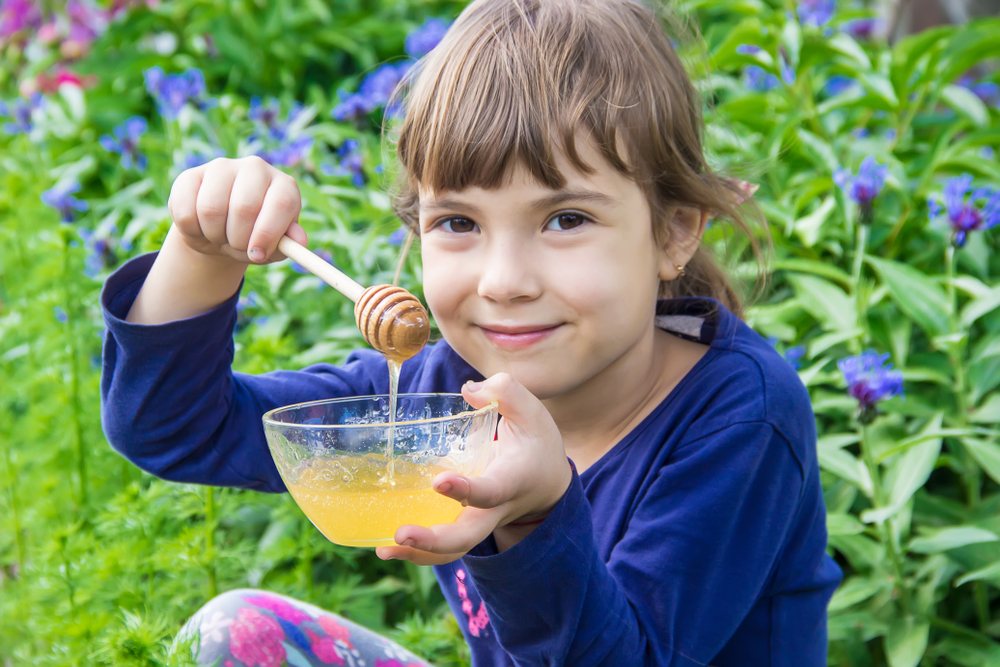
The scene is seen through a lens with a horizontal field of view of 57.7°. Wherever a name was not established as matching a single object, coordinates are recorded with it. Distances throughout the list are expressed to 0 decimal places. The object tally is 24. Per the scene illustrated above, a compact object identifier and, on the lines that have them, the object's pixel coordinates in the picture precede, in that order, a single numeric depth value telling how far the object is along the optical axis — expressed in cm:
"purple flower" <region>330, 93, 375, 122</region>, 280
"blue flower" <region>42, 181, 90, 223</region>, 282
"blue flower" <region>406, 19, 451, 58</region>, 269
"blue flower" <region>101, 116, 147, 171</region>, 321
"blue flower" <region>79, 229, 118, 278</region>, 262
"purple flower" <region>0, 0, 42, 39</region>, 485
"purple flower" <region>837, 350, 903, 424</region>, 172
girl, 119
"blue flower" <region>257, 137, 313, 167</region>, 267
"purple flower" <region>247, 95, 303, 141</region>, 290
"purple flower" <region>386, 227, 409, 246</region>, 234
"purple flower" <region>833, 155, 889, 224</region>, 205
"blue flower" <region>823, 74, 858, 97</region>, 327
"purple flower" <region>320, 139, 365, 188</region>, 275
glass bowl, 96
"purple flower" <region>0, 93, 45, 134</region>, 383
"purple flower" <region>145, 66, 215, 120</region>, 318
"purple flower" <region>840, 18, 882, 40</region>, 343
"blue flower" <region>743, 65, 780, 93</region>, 307
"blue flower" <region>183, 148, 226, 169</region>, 263
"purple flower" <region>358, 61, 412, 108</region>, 278
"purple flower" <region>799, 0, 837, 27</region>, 296
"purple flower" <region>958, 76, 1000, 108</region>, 306
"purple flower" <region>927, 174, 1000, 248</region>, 196
